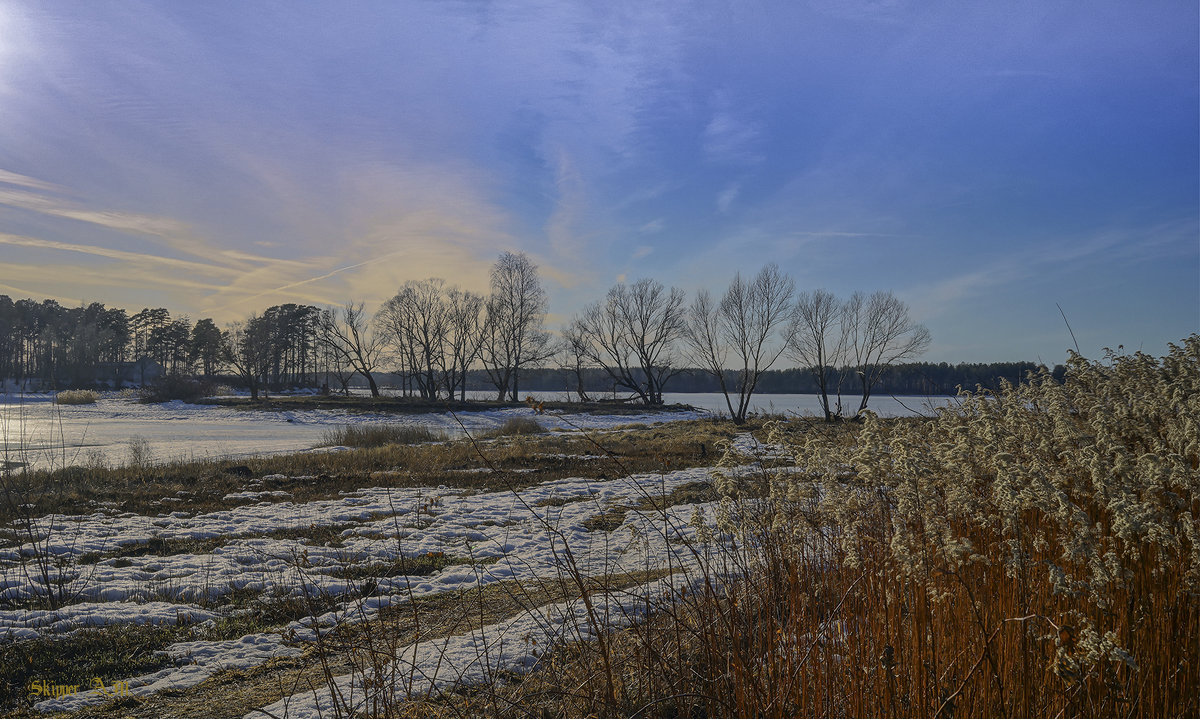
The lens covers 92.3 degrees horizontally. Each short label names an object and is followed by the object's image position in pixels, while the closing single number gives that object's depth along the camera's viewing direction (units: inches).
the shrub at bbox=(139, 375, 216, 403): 1863.9
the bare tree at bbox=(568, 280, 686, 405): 1945.1
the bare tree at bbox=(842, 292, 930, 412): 1376.7
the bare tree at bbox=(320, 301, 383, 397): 2108.8
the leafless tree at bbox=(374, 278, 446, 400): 2096.5
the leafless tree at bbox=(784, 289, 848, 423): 1311.5
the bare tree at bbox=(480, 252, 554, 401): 2041.1
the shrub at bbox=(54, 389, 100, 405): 1676.9
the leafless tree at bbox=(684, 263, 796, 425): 1248.8
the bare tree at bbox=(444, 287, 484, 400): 2089.1
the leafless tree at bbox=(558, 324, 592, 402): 1991.9
